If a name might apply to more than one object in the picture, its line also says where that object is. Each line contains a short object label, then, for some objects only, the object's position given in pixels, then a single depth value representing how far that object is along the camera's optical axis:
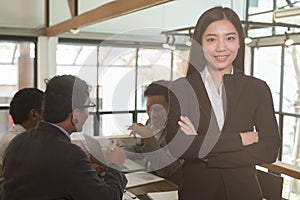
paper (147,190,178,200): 2.06
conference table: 2.18
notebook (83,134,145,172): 1.96
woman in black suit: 1.55
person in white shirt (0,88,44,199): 2.20
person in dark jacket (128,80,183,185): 1.73
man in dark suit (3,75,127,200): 1.44
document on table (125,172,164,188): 2.38
